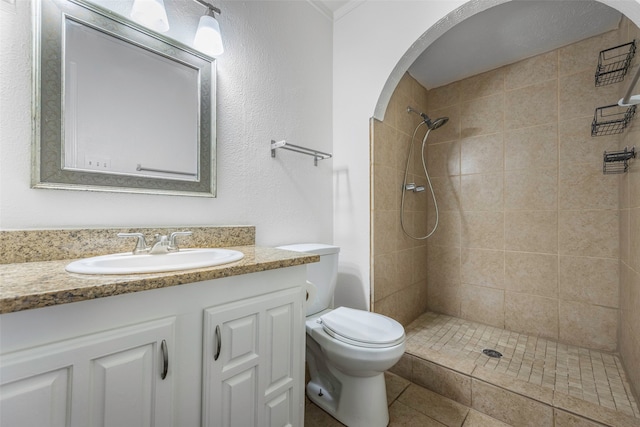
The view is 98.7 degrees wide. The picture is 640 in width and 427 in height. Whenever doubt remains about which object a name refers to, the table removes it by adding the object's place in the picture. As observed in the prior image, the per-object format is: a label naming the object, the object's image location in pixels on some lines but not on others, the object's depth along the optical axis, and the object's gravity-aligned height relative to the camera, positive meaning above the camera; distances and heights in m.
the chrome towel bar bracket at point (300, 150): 1.65 +0.42
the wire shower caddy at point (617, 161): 1.53 +0.33
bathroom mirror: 0.99 +0.45
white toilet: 1.26 -0.65
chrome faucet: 1.08 -0.12
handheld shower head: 2.17 +0.74
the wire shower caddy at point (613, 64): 1.70 +0.98
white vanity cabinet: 0.60 -0.39
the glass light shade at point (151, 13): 1.07 +0.80
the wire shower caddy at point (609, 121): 1.75 +0.62
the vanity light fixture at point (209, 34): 1.26 +0.83
